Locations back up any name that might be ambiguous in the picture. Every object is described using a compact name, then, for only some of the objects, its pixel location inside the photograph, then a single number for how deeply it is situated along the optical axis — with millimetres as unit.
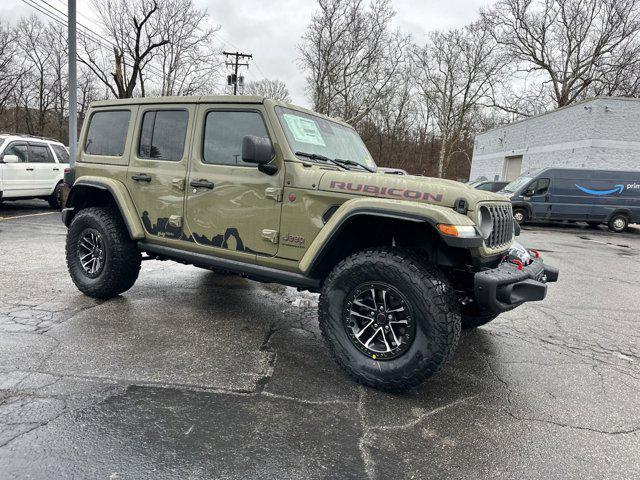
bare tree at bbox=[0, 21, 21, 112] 33969
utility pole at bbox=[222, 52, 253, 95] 38719
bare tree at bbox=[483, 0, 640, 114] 32688
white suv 10086
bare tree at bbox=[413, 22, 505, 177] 37281
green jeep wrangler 2758
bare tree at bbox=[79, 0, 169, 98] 25766
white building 19781
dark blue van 14938
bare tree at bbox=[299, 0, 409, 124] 32438
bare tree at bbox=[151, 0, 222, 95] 31547
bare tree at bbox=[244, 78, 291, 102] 48638
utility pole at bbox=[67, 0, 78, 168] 11466
